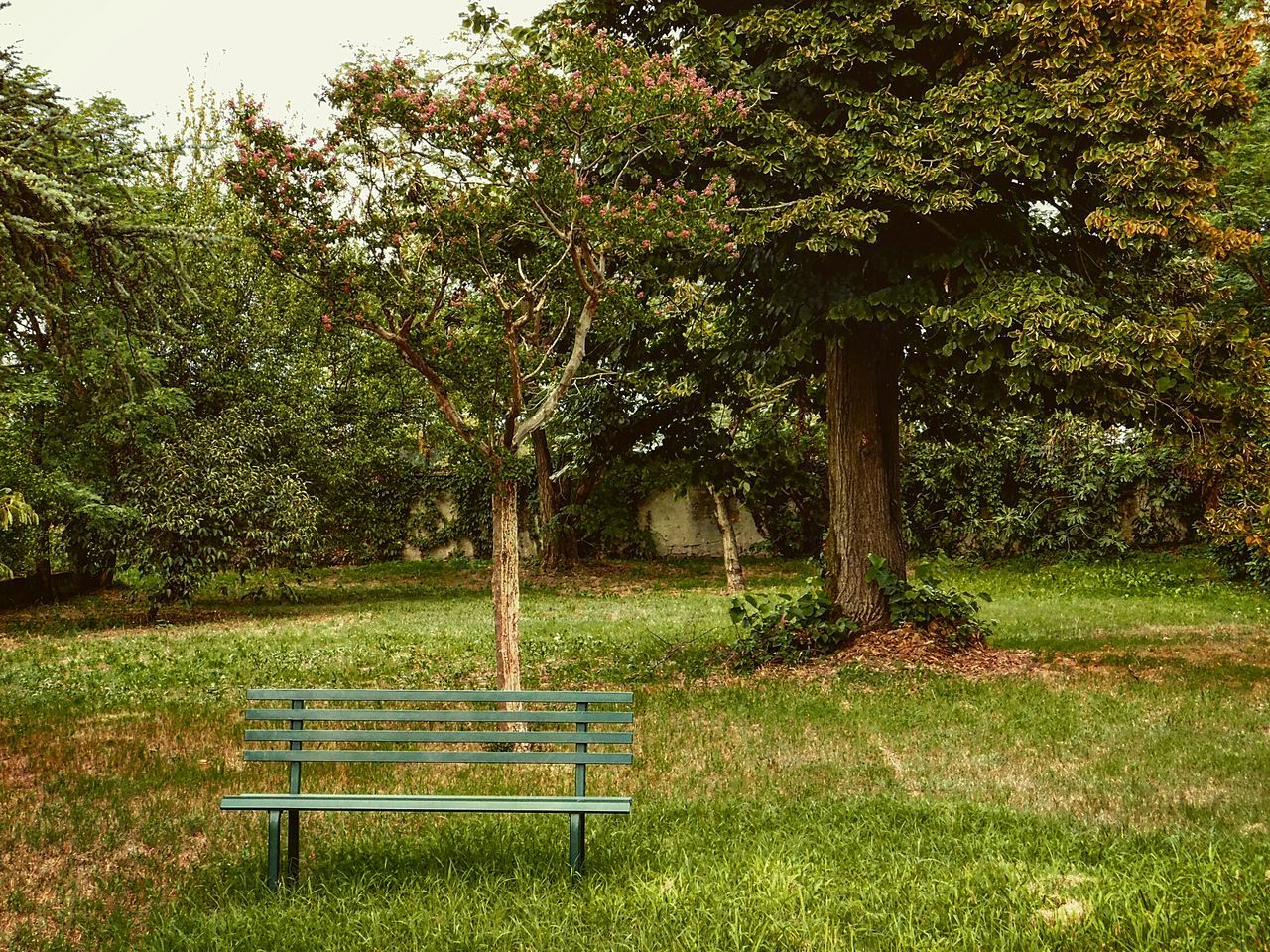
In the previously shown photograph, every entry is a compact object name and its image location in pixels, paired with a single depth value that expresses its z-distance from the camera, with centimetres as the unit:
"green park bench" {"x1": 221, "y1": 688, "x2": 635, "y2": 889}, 517
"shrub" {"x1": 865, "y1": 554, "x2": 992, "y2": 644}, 1253
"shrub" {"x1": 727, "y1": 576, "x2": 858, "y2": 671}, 1256
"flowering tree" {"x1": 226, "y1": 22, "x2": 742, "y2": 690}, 772
